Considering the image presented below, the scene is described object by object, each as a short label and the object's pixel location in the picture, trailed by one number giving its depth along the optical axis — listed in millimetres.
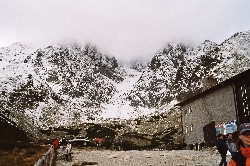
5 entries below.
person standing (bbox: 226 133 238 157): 12542
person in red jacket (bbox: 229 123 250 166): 4172
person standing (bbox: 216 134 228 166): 14884
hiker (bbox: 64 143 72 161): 21744
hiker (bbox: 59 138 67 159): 22812
